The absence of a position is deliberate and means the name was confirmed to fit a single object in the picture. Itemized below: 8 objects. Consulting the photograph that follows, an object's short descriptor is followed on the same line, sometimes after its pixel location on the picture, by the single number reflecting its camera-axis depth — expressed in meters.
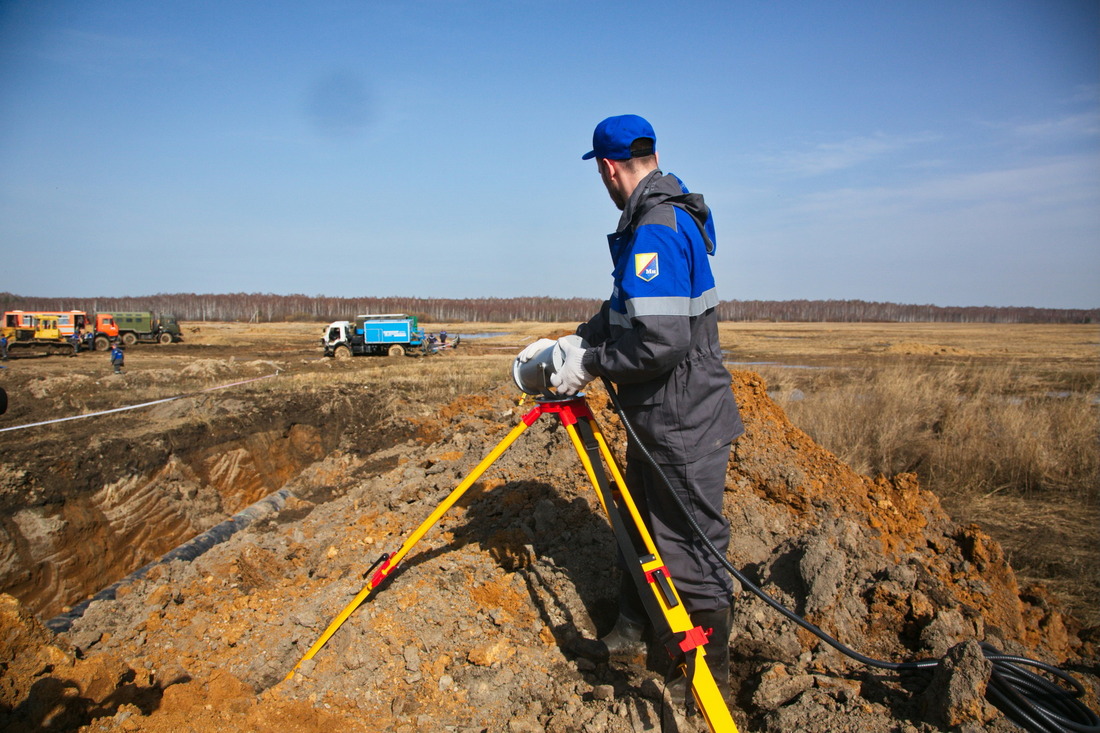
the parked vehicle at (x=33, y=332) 29.47
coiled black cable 2.21
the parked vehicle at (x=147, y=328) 34.81
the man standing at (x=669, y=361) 2.33
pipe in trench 4.16
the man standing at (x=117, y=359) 18.61
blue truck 27.19
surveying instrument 2.14
